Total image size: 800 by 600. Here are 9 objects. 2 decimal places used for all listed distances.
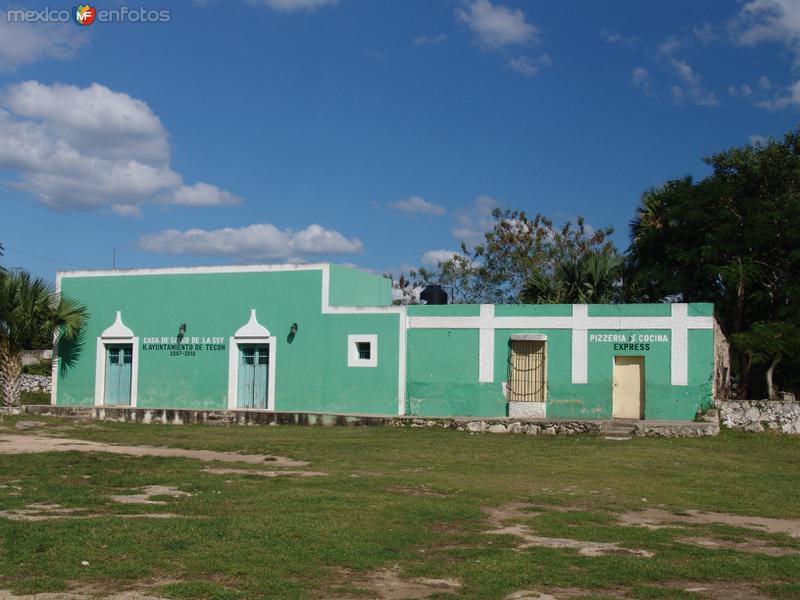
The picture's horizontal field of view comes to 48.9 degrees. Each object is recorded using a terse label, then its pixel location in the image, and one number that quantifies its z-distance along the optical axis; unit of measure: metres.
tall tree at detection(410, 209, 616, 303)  45.72
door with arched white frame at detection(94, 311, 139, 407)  31.20
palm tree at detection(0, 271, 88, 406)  29.17
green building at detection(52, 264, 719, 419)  25.56
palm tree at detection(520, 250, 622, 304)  29.77
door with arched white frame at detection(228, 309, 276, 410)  29.19
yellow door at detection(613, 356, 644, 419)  25.64
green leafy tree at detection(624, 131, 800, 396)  28.66
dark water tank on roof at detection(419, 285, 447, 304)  30.42
